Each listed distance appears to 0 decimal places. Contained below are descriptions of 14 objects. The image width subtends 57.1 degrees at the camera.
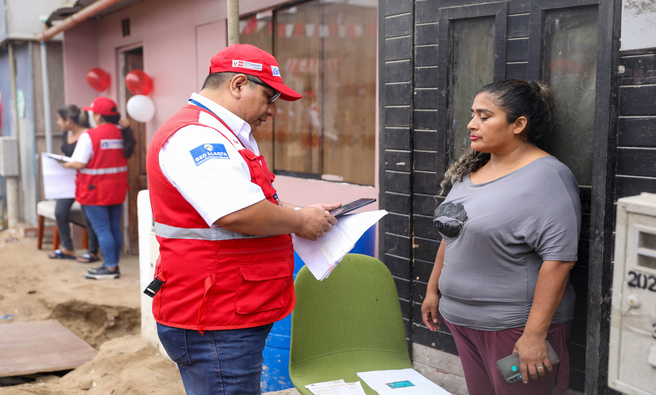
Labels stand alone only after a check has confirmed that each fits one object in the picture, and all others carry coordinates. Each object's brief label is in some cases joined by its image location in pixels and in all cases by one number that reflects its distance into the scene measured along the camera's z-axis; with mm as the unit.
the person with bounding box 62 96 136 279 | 6617
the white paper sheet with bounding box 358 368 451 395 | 2562
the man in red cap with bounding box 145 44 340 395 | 1855
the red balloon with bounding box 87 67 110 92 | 8383
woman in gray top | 2232
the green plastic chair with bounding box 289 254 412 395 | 2676
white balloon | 6969
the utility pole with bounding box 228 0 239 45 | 3221
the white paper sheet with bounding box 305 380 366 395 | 2529
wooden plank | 4270
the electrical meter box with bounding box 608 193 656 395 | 1377
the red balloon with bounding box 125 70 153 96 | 7090
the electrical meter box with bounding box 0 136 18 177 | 9906
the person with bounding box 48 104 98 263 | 7137
